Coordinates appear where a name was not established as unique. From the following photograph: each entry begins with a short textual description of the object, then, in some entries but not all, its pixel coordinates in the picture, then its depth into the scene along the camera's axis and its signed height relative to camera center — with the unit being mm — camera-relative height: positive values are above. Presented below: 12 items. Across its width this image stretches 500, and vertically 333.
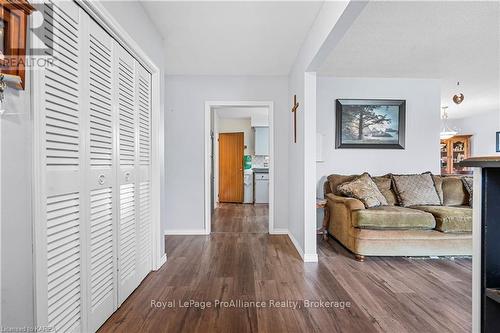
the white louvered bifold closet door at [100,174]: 1545 -64
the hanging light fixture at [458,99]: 4182 +1104
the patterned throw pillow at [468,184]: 3497 -263
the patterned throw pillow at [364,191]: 3155 -338
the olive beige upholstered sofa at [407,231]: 2902 -762
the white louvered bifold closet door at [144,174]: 2275 -96
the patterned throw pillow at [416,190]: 3418 -343
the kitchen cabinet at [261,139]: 6977 +702
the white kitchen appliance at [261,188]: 6891 -635
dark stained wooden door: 7008 -70
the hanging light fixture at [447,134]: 5275 +652
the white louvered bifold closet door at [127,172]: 1920 -63
